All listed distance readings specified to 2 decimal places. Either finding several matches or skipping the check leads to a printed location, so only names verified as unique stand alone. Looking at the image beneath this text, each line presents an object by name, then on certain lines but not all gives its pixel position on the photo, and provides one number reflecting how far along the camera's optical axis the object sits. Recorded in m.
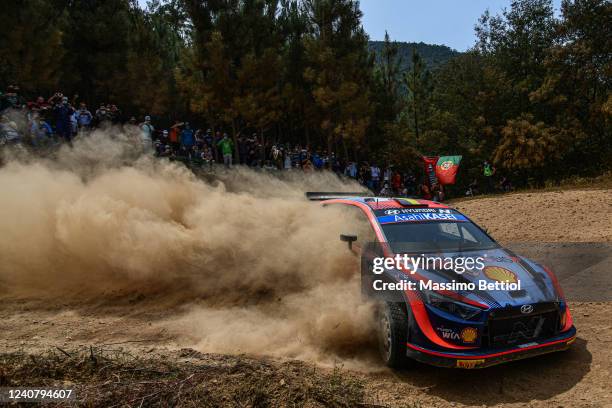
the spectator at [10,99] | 13.76
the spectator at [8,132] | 12.82
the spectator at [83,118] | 16.55
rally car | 4.68
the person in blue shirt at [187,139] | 20.58
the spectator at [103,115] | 17.50
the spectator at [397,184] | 26.92
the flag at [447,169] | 24.56
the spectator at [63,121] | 15.45
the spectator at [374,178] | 27.14
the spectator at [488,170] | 26.48
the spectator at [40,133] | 13.66
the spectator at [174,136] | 21.03
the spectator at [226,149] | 21.81
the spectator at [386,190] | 24.33
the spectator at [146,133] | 14.34
